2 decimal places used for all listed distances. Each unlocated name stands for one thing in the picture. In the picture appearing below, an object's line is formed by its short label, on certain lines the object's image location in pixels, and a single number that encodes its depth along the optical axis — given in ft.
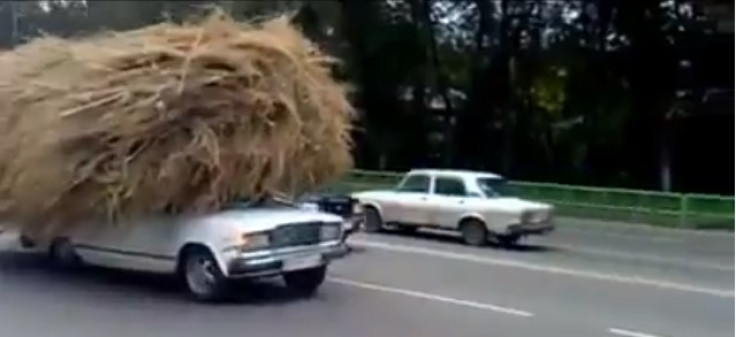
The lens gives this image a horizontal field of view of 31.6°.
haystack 46.11
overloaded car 44.45
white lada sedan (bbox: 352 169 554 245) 71.72
